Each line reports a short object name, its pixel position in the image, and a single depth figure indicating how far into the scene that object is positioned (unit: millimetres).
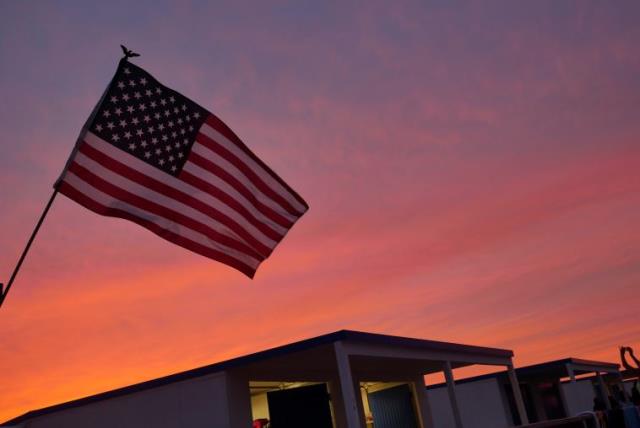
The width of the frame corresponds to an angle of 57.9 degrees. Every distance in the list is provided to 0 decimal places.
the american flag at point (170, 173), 6738
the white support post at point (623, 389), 31000
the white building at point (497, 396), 27844
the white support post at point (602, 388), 30248
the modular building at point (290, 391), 13844
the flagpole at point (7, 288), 5364
